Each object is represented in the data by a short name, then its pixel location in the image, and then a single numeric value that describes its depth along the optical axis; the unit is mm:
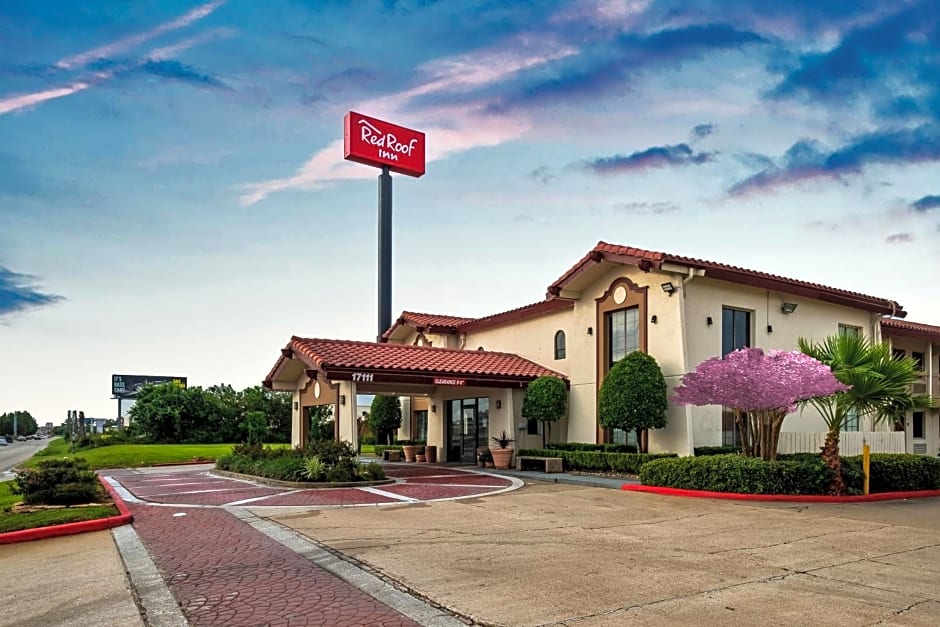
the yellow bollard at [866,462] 15117
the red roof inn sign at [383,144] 40819
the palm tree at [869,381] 15406
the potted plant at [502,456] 23172
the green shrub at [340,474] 17906
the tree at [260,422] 44719
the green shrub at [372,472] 18469
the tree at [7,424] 188250
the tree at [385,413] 31875
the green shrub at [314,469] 17828
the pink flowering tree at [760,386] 14477
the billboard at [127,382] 105062
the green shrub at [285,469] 18094
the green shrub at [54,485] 13633
